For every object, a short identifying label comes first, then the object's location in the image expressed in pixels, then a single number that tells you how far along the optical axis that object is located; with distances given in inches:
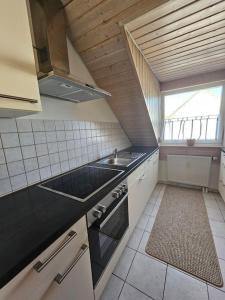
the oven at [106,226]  33.1
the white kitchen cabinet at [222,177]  83.8
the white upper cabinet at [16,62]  24.2
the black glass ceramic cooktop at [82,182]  36.3
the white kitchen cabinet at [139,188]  56.2
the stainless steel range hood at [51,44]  37.6
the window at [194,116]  96.0
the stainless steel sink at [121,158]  74.8
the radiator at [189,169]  98.9
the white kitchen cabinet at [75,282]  23.5
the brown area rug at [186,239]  49.3
